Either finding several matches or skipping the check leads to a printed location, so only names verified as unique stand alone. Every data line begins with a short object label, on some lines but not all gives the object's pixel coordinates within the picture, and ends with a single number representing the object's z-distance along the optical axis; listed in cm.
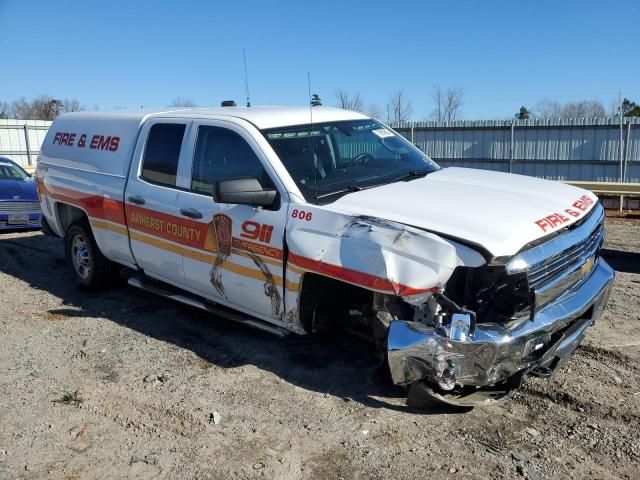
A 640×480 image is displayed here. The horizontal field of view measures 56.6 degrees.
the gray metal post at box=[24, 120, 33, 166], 2367
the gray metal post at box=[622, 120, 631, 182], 1695
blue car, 1081
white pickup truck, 349
